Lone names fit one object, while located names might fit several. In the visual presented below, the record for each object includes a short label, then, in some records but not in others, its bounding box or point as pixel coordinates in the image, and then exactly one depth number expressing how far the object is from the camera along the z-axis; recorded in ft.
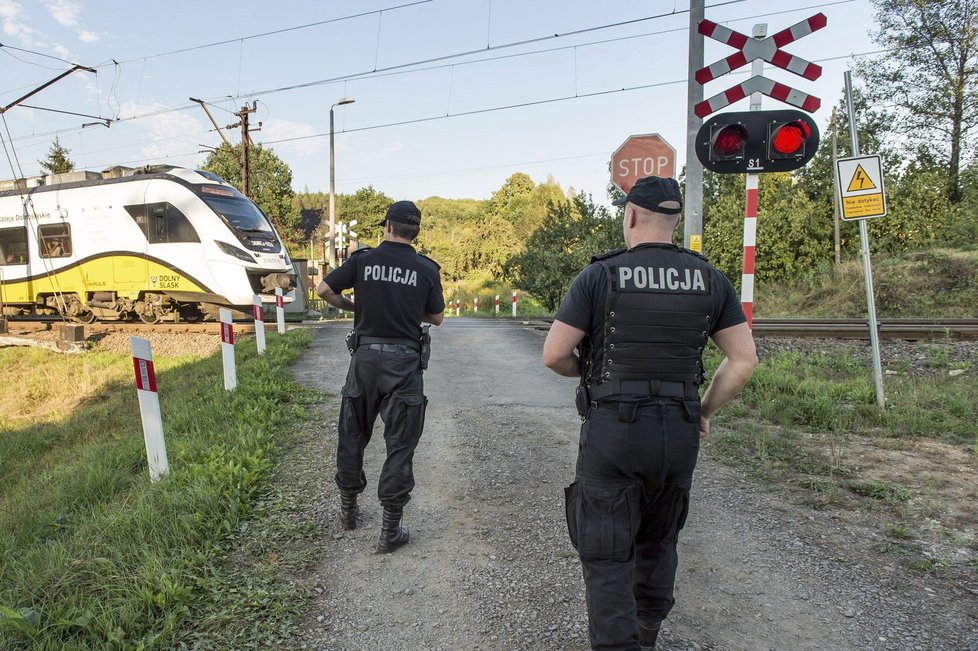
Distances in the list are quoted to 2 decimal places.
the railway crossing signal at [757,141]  16.57
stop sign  28.71
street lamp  74.22
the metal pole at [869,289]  20.31
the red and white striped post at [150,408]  13.44
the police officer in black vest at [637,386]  7.00
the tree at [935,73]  74.90
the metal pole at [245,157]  75.05
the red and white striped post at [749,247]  18.48
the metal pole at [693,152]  24.36
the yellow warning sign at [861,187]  20.08
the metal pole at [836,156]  63.26
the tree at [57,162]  110.22
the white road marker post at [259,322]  30.94
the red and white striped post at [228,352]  22.43
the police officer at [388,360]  11.17
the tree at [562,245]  54.49
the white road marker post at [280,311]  40.65
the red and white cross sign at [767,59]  18.08
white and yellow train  43.39
